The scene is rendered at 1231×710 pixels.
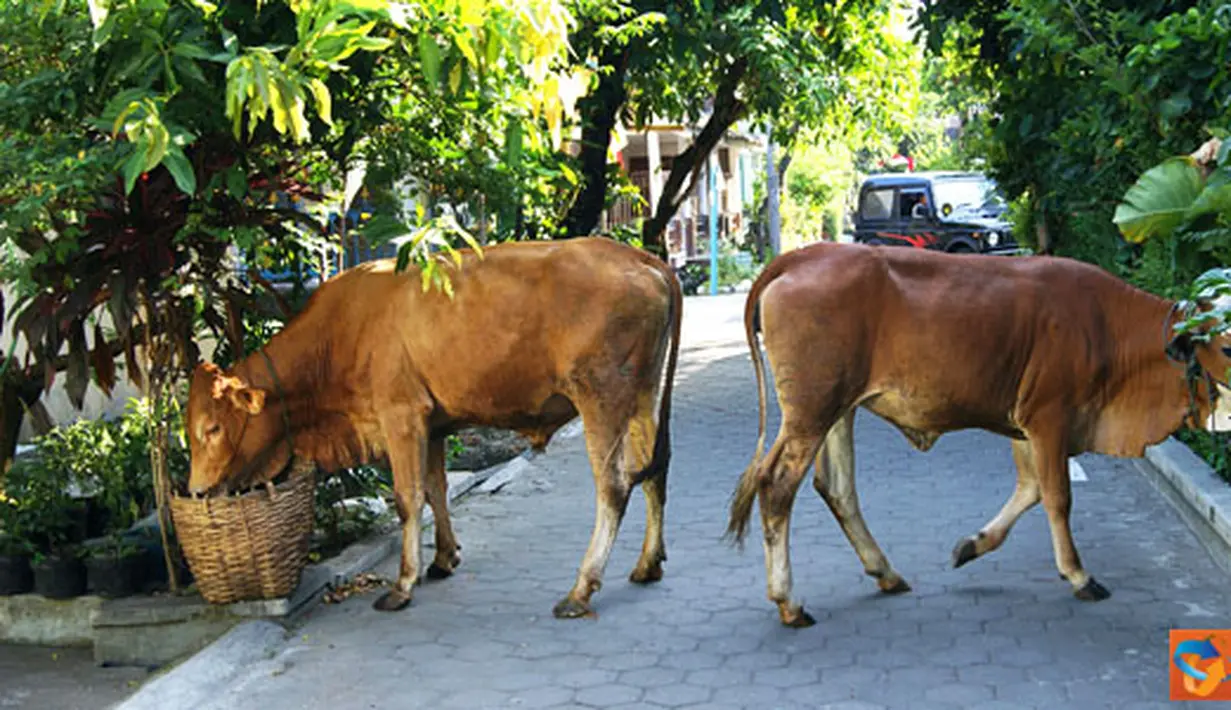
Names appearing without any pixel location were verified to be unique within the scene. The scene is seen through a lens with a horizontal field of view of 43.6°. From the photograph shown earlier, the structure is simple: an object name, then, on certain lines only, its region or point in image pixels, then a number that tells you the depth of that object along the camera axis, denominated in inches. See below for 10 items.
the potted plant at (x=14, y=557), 292.7
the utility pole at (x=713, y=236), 1318.5
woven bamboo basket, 272.5
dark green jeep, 1040.8
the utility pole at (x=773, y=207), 1483.8
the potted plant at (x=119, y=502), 289.4
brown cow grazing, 283.6
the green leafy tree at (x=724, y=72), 474.3
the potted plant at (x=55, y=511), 291.1
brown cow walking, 262.1
